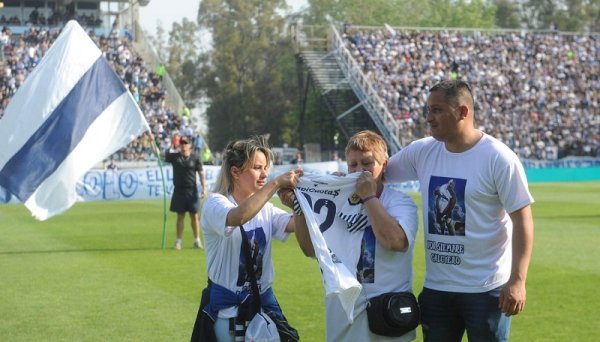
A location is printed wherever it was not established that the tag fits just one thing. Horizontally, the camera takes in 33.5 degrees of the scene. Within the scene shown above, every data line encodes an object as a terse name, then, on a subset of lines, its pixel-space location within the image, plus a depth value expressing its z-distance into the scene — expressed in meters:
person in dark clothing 17.75
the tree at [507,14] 108.94
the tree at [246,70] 82.81
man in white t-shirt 5.29
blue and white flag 11.47
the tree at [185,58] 90.44
